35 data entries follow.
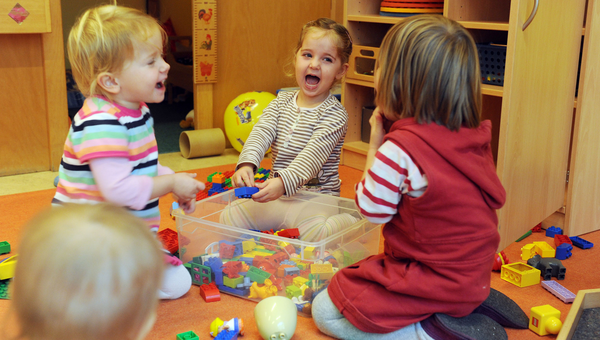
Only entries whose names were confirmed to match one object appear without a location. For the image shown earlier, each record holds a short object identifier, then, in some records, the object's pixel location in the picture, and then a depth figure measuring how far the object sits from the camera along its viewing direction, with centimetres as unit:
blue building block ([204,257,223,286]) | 132
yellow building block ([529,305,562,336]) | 113
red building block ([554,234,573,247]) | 162
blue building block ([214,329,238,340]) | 106
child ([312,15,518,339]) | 99
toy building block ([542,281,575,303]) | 129
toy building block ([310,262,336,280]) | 122
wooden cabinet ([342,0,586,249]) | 139
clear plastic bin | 125
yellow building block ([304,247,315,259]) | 122
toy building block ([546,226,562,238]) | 169
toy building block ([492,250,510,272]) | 144
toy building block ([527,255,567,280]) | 139
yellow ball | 242
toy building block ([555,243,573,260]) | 151
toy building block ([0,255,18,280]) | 128
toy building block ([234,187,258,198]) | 136
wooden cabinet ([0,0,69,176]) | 204
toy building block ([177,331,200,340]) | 108
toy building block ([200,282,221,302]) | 127
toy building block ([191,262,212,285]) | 132
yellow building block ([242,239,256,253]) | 133
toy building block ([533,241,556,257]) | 151
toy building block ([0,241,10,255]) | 145
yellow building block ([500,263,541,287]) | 136
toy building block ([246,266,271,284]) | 128
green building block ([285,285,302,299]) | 125
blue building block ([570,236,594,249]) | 160
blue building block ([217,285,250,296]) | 129
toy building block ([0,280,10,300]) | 125
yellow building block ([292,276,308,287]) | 126
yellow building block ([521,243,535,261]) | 152
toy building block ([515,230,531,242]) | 166
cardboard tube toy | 242
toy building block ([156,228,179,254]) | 150
